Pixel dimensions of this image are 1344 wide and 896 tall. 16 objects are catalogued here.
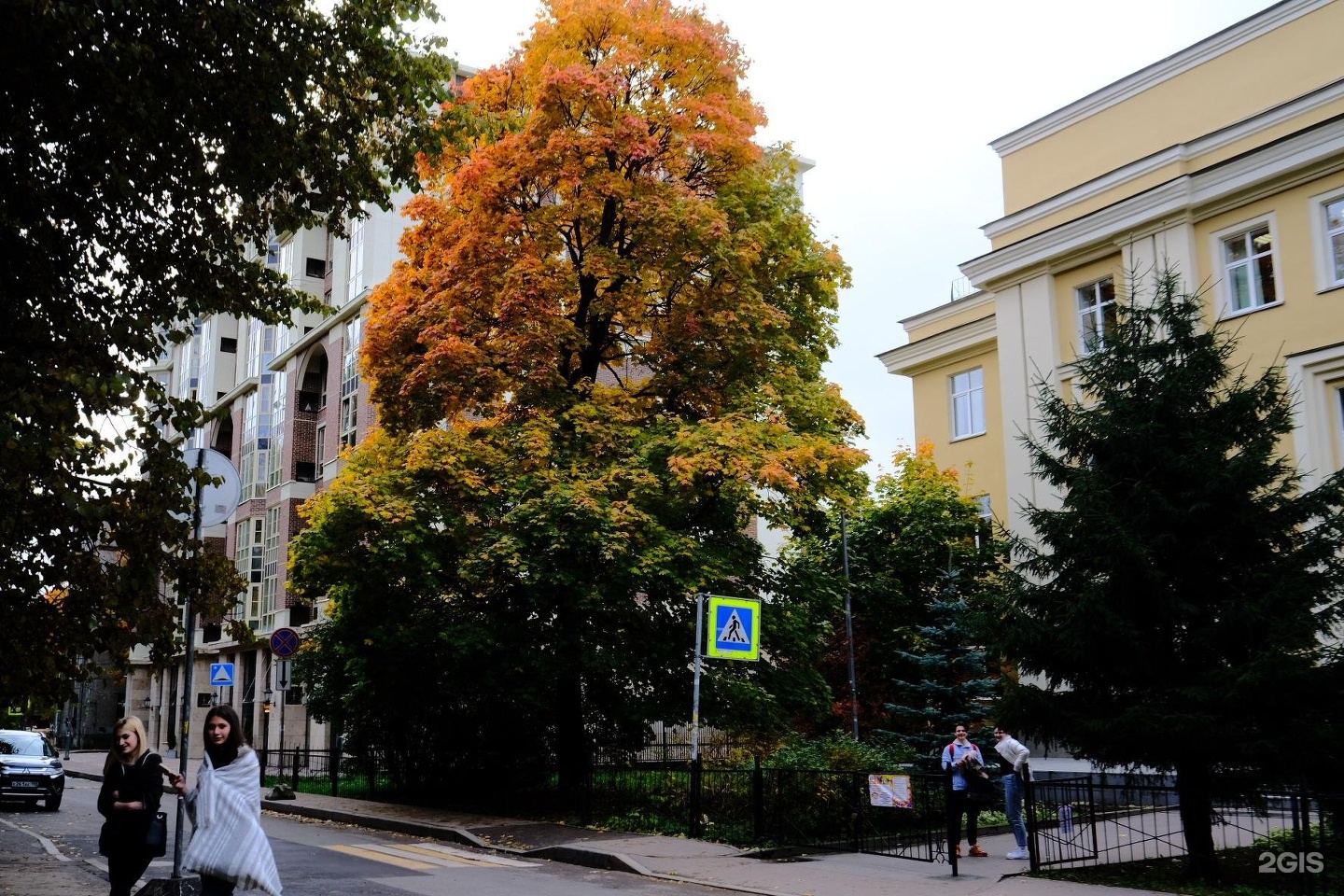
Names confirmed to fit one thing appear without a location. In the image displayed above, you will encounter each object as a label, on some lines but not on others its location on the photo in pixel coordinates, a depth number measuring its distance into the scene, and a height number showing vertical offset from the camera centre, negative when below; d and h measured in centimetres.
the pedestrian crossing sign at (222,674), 2847 -7
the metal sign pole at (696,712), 1680 -68
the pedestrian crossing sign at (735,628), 1709 +47
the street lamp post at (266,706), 4834 -136
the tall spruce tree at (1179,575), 1285 +87
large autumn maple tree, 2006 +471
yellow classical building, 2284 +906
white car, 2506 -197
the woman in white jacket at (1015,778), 1496 -154
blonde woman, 907 -97
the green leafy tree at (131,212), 1064 +458
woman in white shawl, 782 -97
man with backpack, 1496 -139
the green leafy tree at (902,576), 2927 +212
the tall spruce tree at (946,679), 2681 -49
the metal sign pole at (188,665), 1059 +6
